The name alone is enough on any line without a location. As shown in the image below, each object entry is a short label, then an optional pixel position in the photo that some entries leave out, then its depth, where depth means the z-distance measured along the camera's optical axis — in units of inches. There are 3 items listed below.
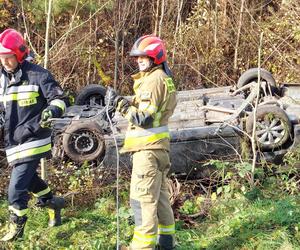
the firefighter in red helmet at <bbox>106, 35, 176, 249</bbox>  169.5
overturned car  247.1
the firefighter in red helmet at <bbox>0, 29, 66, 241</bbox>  185.9
